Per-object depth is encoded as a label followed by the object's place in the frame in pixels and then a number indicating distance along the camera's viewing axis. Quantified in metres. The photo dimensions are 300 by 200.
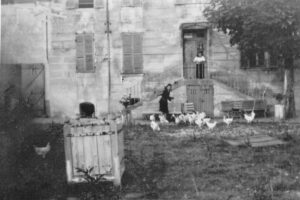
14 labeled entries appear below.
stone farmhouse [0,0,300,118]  20.14
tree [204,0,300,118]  15.66
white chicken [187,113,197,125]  15.44
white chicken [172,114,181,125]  15.94
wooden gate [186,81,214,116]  19.75
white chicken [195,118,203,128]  14.04
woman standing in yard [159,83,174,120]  17.92
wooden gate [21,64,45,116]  20.91
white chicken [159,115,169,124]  16.44
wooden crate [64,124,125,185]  7.29
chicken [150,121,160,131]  14.43
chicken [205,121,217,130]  13.69
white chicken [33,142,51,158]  9.69
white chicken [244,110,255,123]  15.54
